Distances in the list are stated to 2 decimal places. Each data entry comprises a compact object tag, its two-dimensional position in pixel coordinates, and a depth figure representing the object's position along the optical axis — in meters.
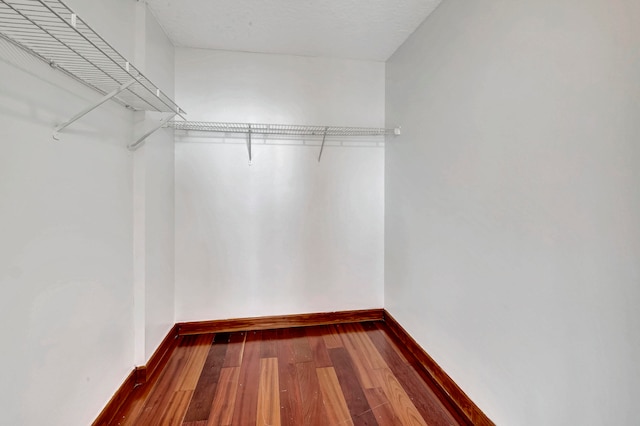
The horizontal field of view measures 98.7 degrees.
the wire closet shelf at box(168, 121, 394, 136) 2.13
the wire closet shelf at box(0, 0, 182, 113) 0.82
